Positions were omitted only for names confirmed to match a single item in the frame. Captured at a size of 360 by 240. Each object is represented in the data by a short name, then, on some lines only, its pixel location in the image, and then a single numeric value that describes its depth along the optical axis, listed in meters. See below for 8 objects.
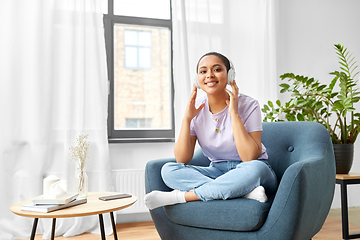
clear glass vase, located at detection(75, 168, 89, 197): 1.74
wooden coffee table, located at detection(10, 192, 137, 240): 1.34
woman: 1.39
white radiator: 2.56
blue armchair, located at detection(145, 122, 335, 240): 1.27
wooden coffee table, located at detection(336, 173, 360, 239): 2.05
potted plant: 2.18
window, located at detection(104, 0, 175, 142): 2.79
